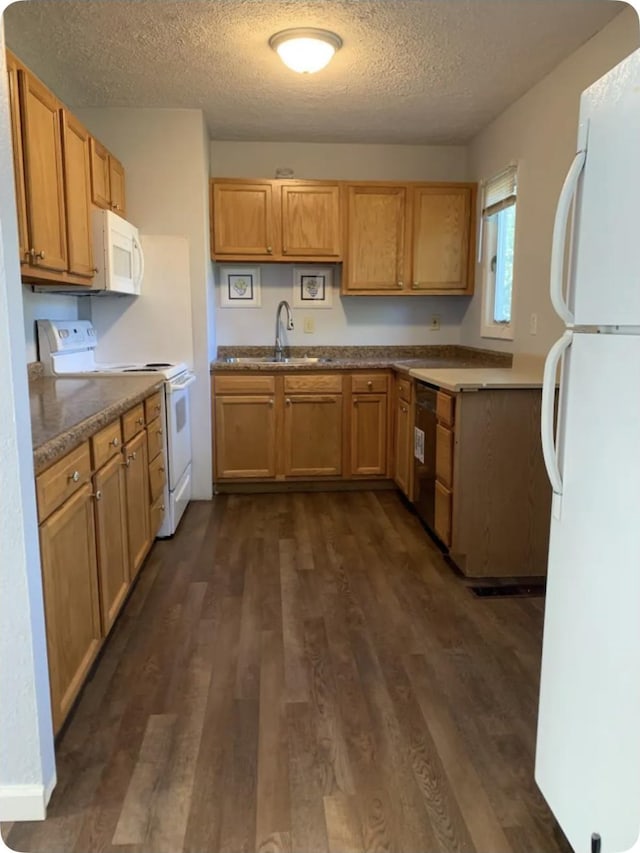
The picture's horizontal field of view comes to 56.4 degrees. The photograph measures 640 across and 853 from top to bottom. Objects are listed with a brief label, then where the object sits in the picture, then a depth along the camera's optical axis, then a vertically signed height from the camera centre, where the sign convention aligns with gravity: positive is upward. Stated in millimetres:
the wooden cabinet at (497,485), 2729 -702
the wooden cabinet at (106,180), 3057 +822
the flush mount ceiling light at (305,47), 2586 +1241
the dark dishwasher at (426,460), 3154 -686
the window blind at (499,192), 3572 +876
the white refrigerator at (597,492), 1055 -309
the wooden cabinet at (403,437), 3682 -673
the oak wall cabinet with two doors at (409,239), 4168 +646
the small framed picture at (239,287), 4434 +325
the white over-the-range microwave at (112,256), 3020 +394
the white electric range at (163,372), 3078 -226
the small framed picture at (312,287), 4484 +331
